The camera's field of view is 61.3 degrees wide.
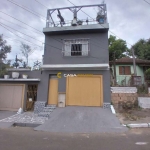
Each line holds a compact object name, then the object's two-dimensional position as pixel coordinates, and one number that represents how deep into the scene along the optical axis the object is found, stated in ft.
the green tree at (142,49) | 72.13
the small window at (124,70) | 55.47
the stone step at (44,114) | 28.65
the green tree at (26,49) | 70.49
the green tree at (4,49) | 45.09
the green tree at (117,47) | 76.28
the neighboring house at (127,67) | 54.53
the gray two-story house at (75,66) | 31.71
